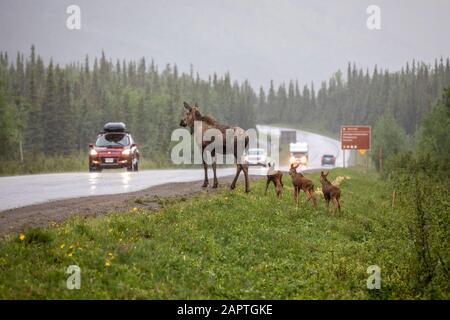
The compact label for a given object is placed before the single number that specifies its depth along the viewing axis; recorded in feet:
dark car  242.58
